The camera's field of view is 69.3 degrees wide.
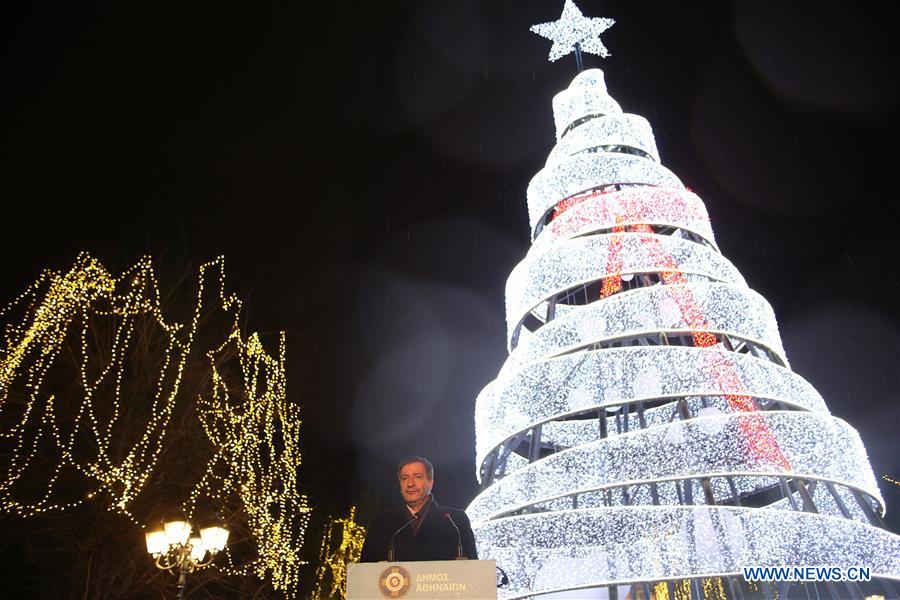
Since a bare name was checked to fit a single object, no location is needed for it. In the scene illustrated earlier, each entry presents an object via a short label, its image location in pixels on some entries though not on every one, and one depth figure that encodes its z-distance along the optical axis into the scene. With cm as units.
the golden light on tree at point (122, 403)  993
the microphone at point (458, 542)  372
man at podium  373
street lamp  883
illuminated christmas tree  767
